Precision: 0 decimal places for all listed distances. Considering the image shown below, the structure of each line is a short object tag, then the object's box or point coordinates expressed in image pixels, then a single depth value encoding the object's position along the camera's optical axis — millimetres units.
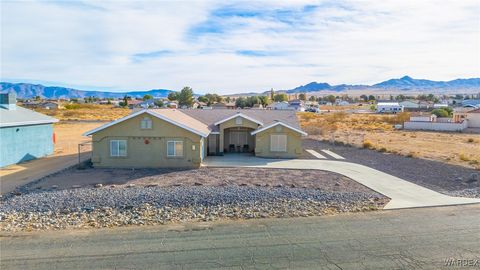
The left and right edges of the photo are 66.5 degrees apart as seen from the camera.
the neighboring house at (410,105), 119375
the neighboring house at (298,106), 103744
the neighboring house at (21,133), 24172
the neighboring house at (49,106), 106300
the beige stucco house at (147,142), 23844
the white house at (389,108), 103312
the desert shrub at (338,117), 71656
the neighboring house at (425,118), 57544
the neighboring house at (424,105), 117438
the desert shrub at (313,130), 46059
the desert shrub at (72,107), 106131
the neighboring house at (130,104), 122562
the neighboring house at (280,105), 112250
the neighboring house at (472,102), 117288
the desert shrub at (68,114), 80762
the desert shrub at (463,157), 27317
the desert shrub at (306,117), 68938
